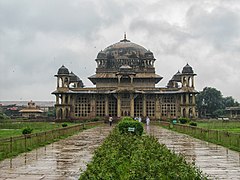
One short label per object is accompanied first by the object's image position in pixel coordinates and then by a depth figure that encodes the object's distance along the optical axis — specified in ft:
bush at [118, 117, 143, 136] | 58.59
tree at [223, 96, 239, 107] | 272.86
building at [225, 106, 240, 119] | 229.66
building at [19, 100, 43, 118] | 261.03
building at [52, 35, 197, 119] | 169.27
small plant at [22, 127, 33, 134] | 63.00
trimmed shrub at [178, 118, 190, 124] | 127.60
